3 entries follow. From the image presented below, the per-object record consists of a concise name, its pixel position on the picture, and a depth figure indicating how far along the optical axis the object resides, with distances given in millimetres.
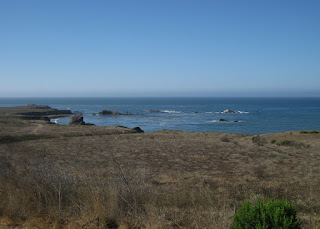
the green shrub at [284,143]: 28381
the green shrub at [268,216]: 4500
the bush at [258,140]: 26825
